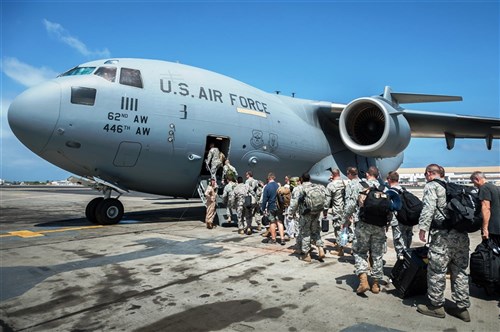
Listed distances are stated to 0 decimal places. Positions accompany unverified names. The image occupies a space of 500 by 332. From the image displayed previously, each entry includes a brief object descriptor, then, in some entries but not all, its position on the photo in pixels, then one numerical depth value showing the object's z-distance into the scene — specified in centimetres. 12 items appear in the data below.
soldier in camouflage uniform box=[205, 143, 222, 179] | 1030
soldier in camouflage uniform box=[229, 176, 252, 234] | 880
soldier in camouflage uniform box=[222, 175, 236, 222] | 949
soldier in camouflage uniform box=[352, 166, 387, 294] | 445
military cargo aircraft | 823
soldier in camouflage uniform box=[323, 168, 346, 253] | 684
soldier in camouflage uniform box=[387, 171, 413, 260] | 534
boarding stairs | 1015
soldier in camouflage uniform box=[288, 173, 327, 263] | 605
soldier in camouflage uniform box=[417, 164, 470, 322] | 373
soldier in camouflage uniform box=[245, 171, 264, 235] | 880
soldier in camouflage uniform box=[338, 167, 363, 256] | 543
